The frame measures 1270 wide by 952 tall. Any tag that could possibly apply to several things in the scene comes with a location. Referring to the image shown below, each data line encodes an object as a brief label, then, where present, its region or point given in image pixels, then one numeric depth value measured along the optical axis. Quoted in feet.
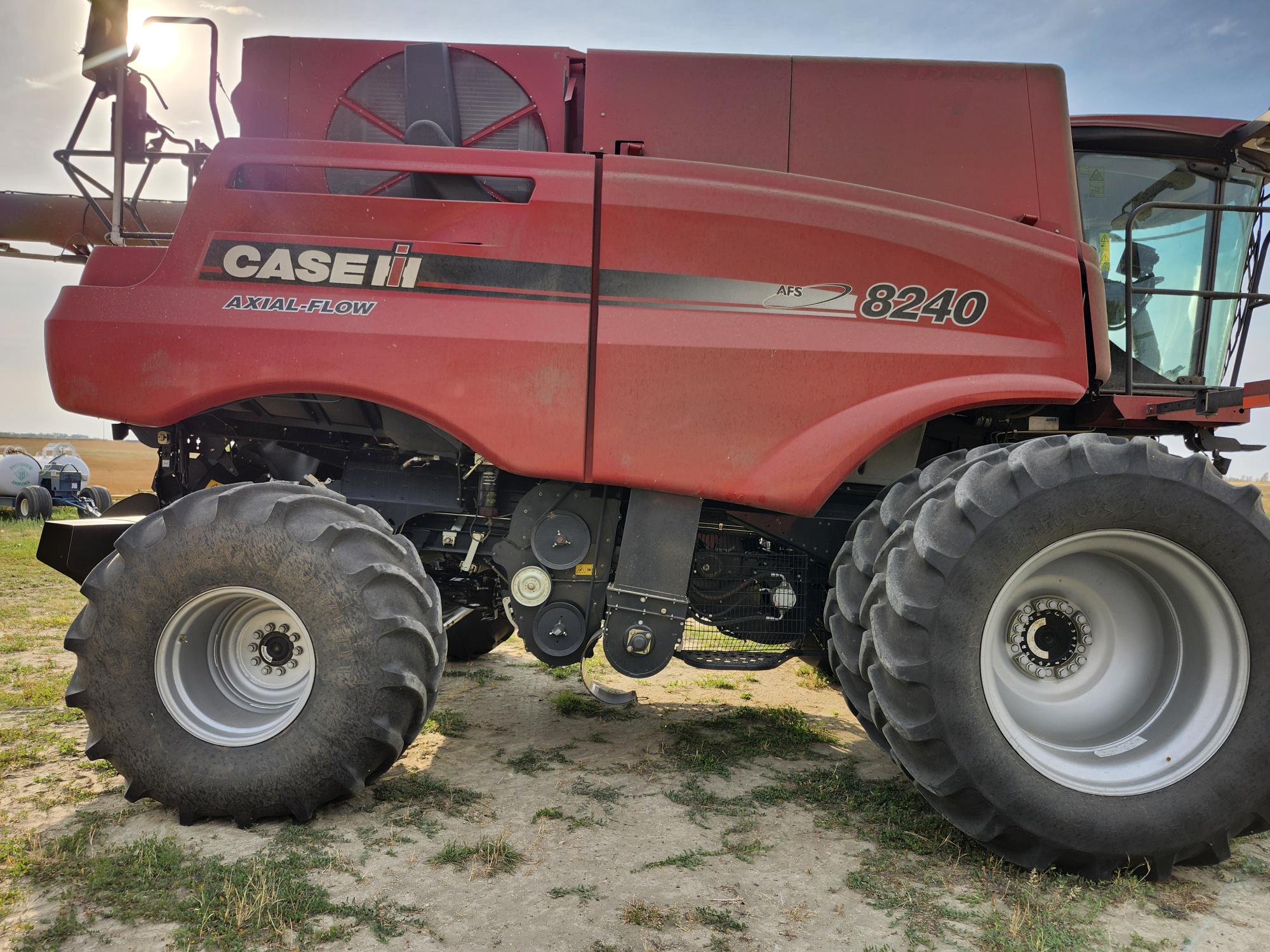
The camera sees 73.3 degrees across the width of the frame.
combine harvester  9.73
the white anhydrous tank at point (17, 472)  50.98
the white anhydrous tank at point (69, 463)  54.49
